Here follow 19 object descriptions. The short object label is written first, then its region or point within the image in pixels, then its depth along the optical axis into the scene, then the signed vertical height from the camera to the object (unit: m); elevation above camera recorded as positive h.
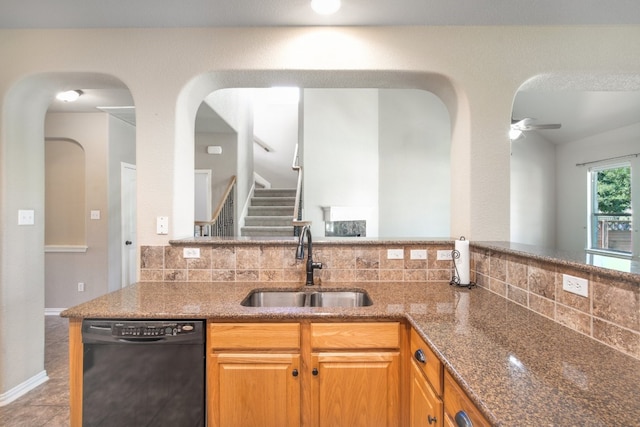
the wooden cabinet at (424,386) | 1.09 -0.66
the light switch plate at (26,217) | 2.24 +0.00
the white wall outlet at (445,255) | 2.08 -0.28
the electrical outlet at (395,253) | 2.08 -0.26
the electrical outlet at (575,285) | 1.15 -0.28
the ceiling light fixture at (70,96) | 3.09 +1.20
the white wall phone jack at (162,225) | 2.06 -0.06
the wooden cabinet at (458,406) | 0.85 -0.56
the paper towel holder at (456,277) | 1.90 -0.40
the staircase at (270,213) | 4.98 +0.03
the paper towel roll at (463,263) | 1.92 -0.31
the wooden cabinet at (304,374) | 1.42 -0.73
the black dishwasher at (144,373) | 1.40 -0.71
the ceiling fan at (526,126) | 3.92 +1.10
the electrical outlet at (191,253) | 2.08 -0.25
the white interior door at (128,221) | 4.29 -0.08
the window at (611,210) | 4.79 +0.03
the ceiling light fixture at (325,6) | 1.79 +1.20
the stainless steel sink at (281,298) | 1.92 -0.51
